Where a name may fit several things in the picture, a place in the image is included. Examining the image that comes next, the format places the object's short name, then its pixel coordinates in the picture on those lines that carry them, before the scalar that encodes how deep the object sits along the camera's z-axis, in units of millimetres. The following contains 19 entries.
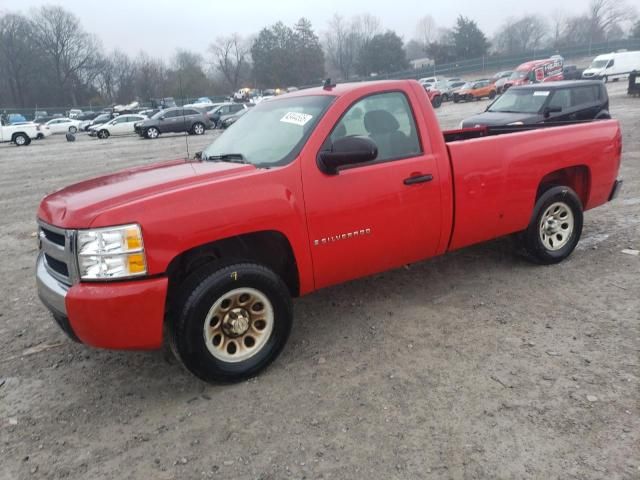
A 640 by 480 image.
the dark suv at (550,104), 11789
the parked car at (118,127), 32644
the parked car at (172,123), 28453
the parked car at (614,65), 40875
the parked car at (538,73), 35594
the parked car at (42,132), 32706
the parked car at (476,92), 38688
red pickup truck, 2949
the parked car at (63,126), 40031
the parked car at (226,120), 31153
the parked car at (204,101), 61094
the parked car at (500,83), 37822
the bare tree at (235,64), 106938
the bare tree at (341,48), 110938
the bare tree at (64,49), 88625
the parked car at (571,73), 40250
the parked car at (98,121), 39838
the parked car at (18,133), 28781
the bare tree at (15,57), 84250
